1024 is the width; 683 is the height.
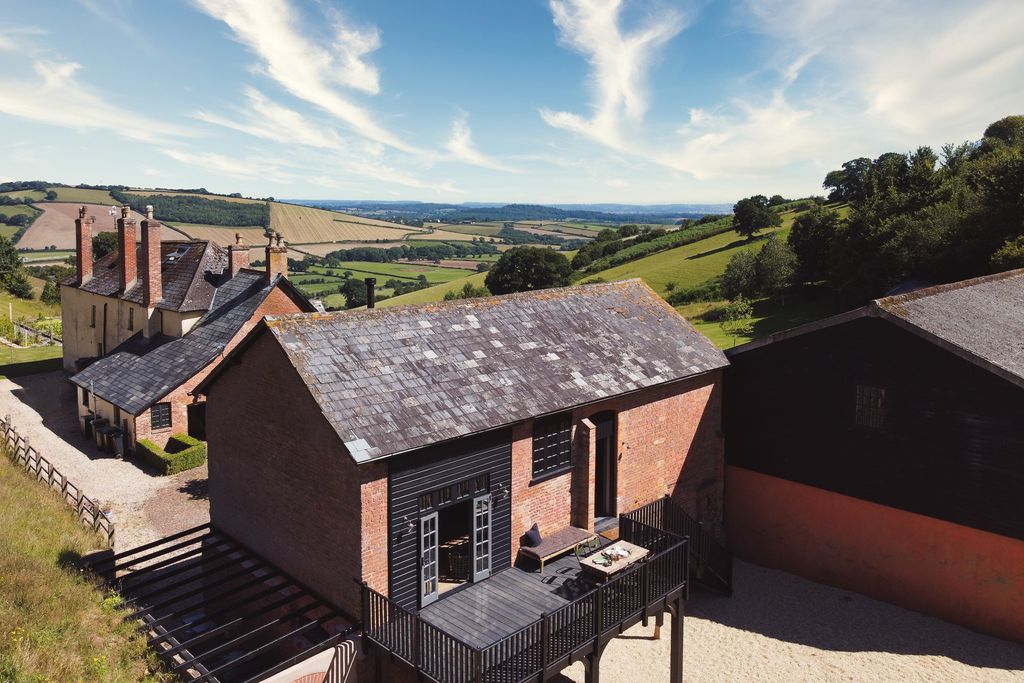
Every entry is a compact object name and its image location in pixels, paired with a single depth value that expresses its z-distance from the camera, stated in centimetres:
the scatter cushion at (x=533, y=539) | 1384
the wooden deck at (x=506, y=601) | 1145
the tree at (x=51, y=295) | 6425
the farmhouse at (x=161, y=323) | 2662
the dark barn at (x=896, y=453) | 1430
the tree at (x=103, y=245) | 7056
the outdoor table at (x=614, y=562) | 1263
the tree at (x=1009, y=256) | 3017
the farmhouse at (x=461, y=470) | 1136
